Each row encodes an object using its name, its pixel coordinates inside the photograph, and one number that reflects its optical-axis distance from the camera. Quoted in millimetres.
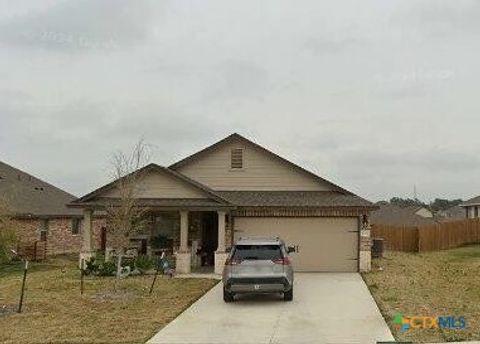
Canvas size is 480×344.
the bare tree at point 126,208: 19781
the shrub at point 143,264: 22328
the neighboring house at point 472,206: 61891
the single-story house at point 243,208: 23266
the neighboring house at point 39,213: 31648
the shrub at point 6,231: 26047
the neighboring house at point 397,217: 64500
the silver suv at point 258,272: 15750
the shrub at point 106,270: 22000
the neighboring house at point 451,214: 98112
